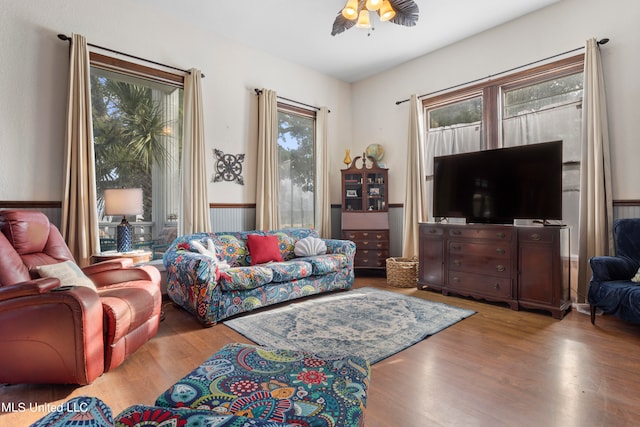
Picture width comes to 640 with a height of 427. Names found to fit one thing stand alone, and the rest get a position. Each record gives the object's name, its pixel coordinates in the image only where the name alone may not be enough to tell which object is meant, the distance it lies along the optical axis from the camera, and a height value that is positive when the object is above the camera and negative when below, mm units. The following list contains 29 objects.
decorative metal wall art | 4184 +616
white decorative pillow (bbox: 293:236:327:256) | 4094 -408
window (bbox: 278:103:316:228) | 4980 +771
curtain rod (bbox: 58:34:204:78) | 3028 +1678
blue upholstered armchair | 2562 -542
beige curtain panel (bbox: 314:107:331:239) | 5215 +608
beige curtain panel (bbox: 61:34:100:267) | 3031 +463
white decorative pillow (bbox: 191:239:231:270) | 3193 -359
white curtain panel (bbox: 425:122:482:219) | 4367 +990
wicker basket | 4332 -789
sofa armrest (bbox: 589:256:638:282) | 2812 -472
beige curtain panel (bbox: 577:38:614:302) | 3223 +389
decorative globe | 5305 +1003
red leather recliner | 1771 -620
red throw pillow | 3736 -395
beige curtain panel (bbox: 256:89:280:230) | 4422 +611
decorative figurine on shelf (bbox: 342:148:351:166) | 5095 +859
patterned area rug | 2457 -962
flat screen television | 3305 +331
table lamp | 2939 +79
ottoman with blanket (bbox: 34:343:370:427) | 719 -556
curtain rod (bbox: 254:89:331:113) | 4500 +1702
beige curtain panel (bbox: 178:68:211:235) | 3846 +606
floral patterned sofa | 2887 -588
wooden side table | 2885 -363
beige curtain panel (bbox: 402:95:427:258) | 4696 +459
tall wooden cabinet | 4969 +35
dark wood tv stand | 3117 -526
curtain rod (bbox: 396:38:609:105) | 3277 +1724
